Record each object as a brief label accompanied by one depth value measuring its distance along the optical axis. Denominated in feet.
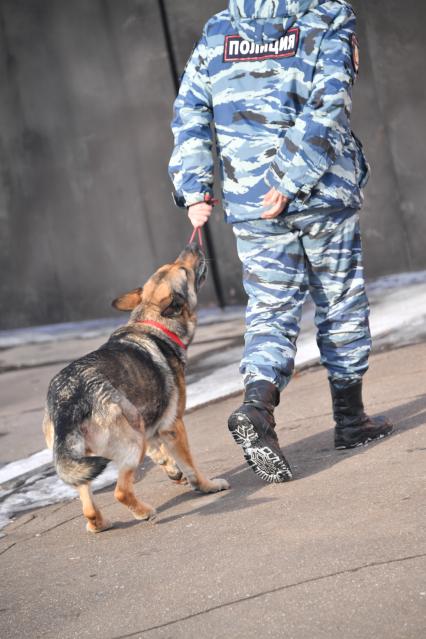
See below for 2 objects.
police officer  29.58
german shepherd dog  28.50
